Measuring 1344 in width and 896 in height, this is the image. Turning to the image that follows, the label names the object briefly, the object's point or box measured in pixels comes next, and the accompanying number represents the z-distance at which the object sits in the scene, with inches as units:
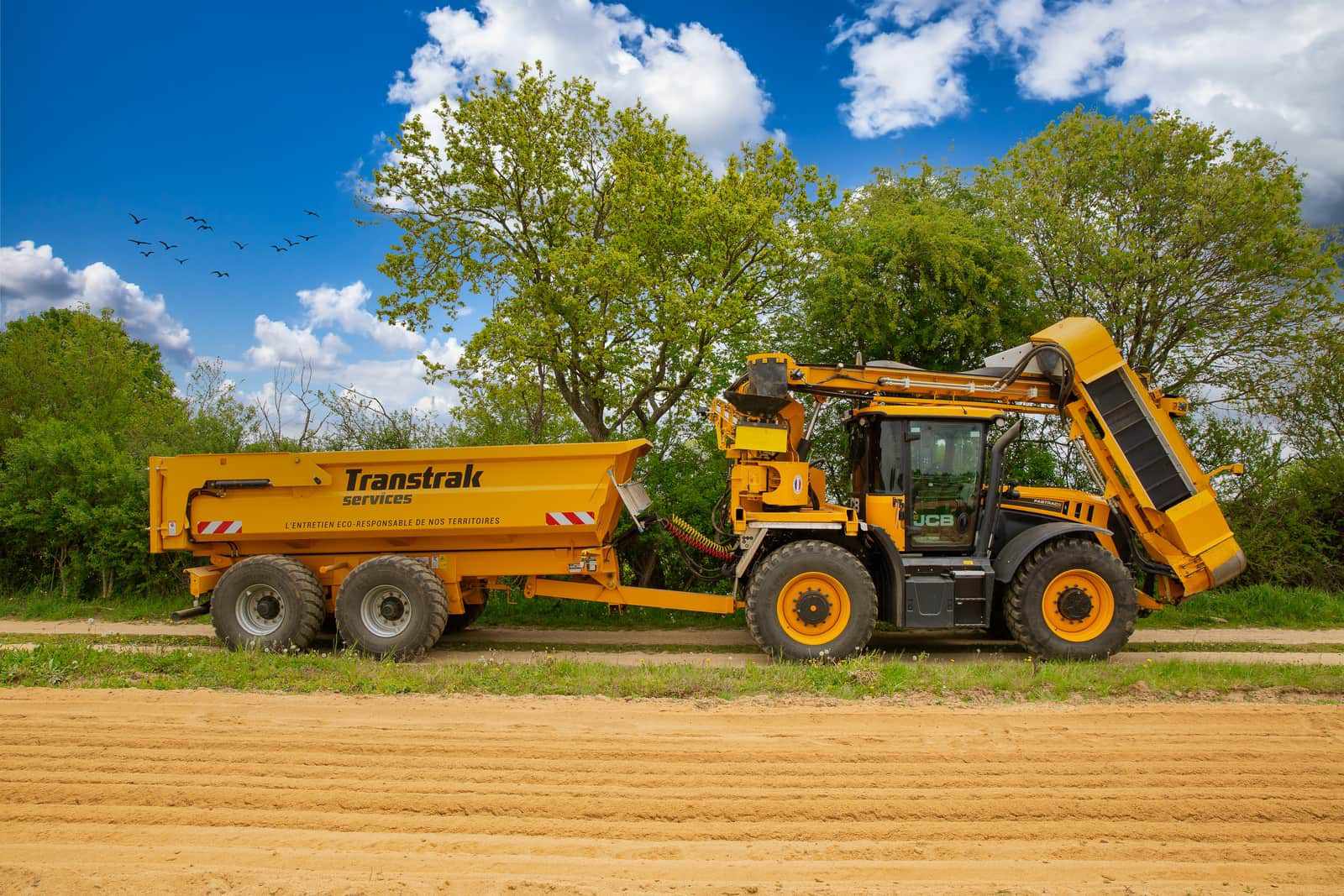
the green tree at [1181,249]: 522.0
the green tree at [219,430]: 608.4
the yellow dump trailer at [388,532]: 372.2
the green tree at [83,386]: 687.7
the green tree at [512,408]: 537.6
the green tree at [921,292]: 511.2
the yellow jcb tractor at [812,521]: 357.1
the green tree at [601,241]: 519.5
